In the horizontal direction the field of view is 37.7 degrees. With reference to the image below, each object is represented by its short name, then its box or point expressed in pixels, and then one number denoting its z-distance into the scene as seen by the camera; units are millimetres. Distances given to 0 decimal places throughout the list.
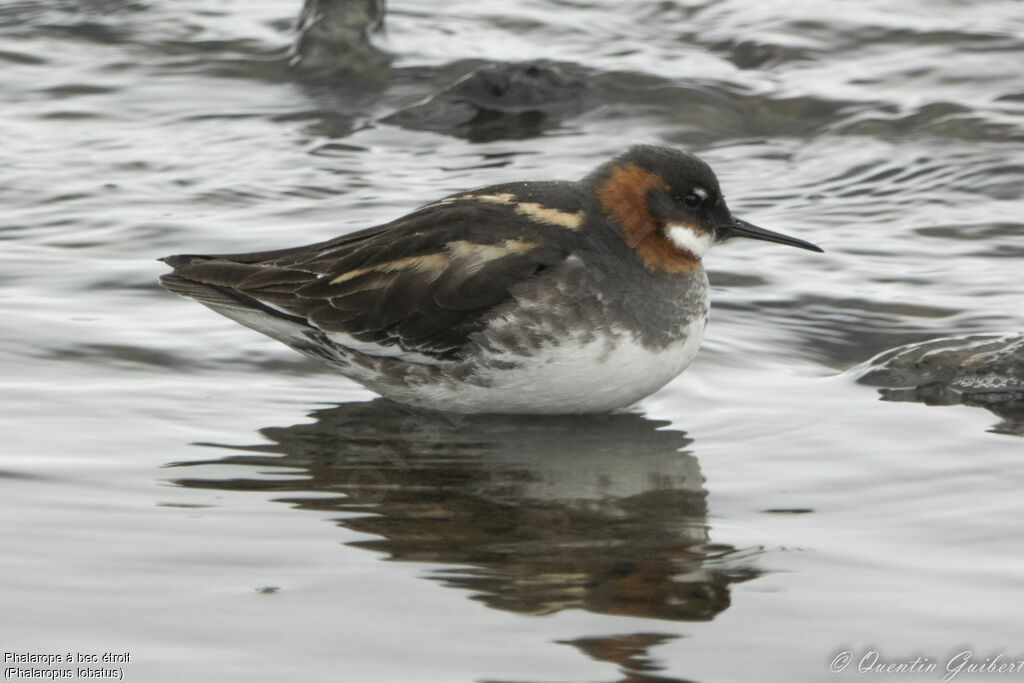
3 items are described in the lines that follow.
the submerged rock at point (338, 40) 15594
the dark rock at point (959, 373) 7840
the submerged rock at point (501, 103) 14227
